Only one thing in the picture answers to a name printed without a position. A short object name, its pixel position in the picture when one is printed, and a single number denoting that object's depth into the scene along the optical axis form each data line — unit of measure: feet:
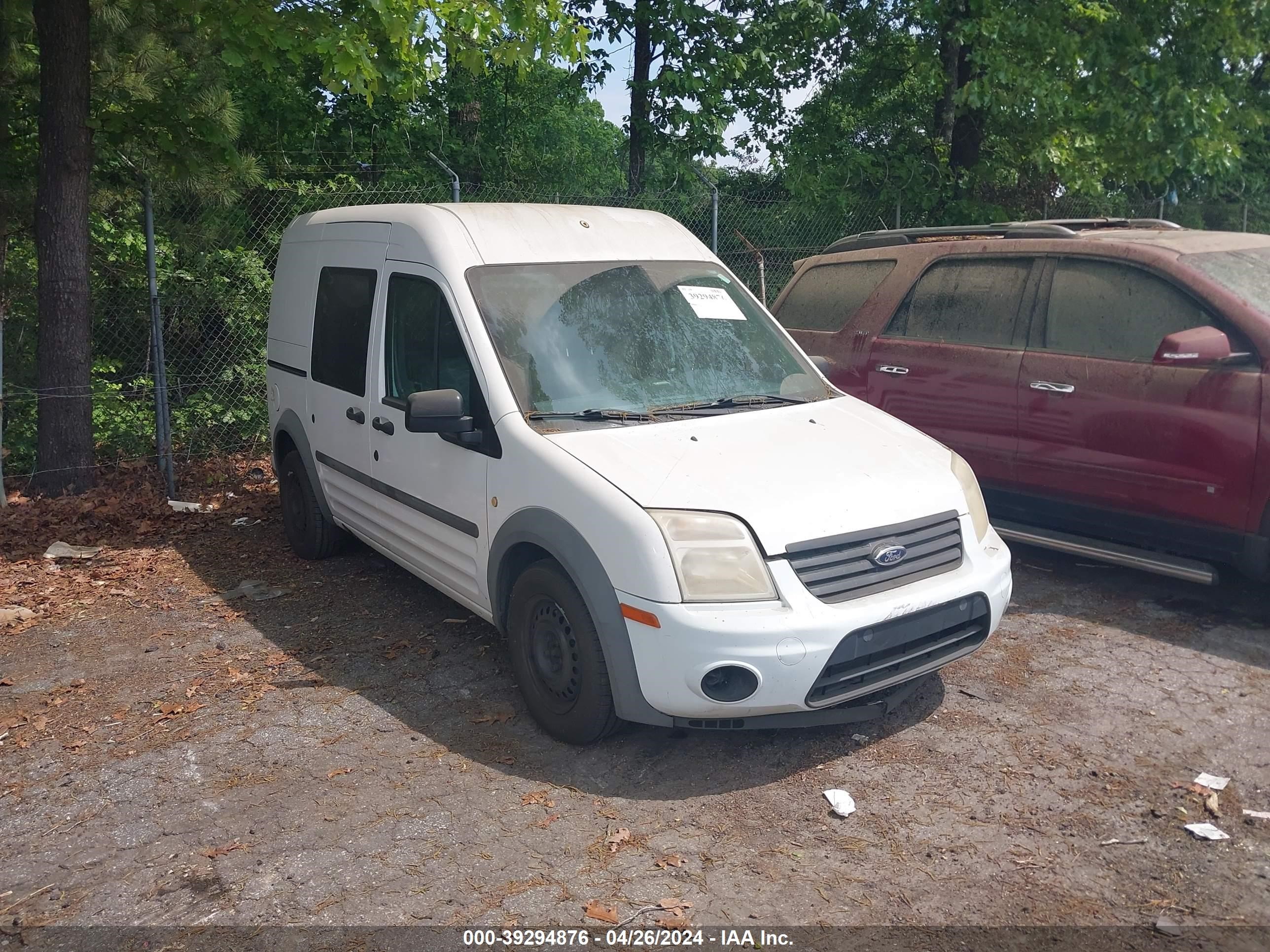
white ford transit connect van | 12.51
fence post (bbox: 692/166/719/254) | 34.30
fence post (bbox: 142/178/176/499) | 27.43
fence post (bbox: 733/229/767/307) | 34.53
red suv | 17.34
